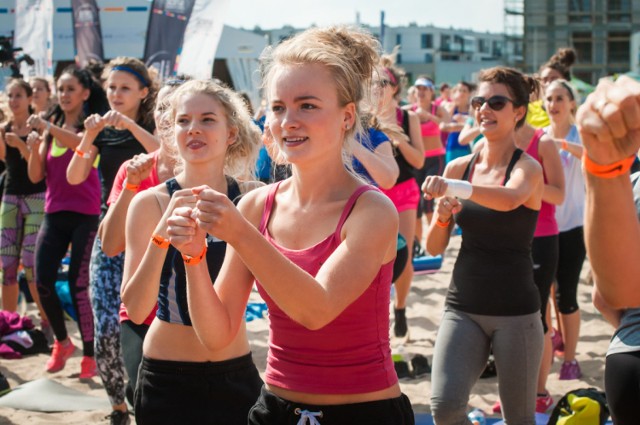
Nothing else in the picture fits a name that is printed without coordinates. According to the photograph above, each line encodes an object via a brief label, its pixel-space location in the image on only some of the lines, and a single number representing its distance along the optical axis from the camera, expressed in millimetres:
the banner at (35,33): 10000
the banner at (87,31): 11117
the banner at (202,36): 8289
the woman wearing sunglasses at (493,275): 3553
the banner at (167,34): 8688
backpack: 3955
